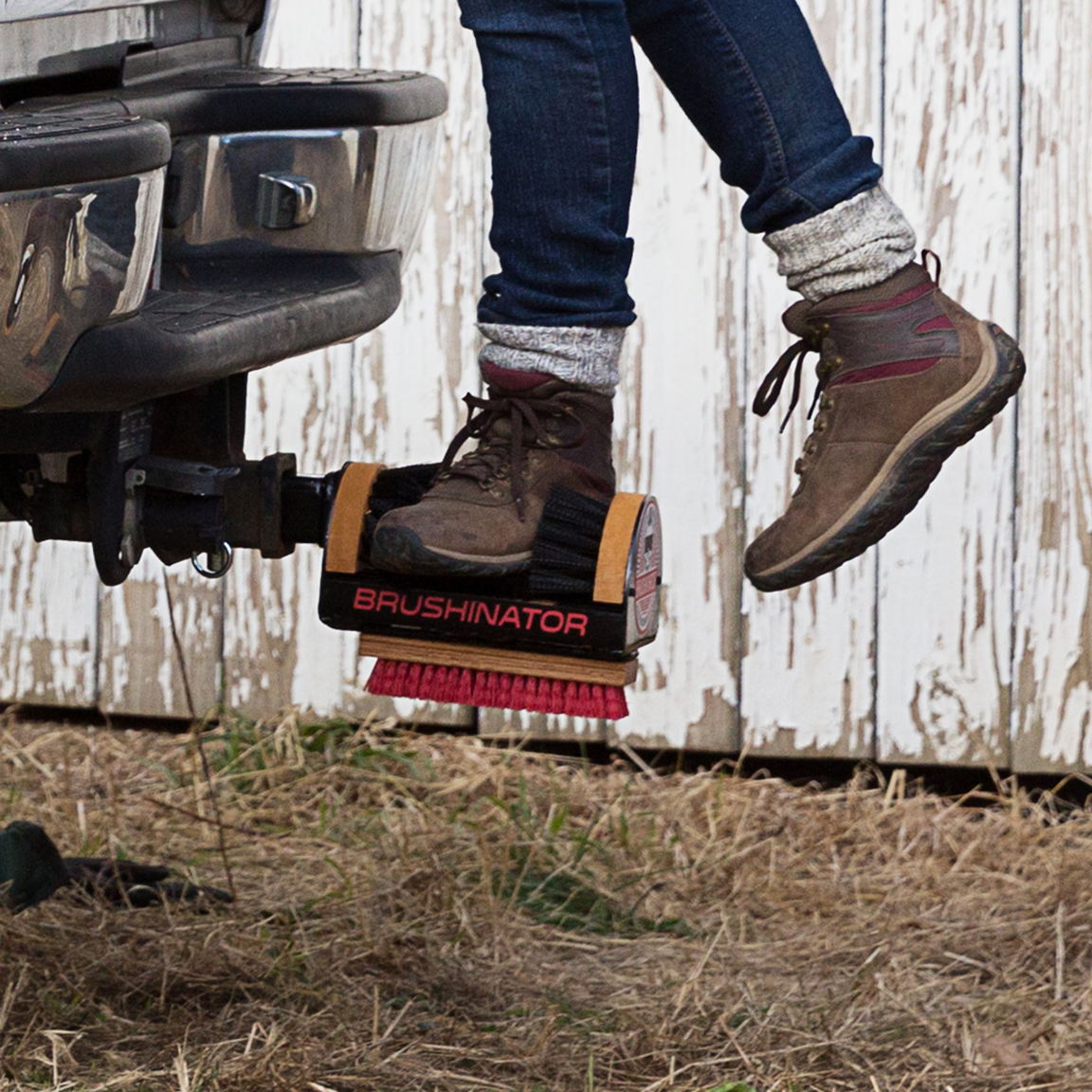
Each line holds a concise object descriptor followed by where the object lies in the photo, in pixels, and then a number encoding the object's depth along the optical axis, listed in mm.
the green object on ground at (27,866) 4501
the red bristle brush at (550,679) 4045
